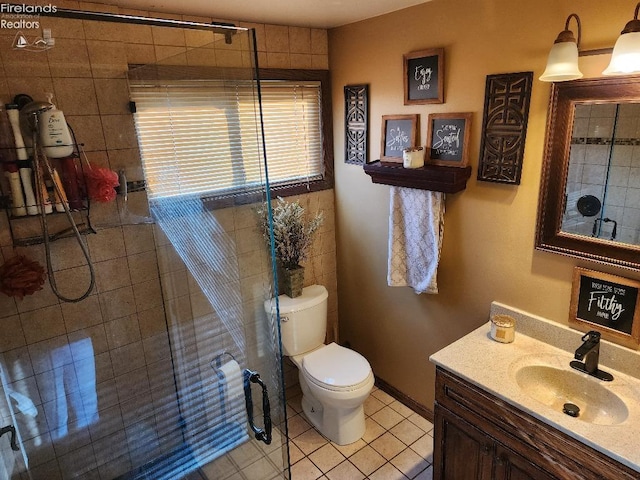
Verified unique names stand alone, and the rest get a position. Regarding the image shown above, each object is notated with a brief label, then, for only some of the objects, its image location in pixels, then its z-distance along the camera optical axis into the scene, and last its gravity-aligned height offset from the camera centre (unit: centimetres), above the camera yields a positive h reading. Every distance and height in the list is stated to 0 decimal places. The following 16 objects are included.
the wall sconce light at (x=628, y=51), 134 +23
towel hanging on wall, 231 -60
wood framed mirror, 161 -19
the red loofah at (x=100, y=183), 191 -17
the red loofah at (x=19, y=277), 177 -54
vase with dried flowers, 263 -65
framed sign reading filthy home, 169 -75
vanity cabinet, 146 -122
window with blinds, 165 +2
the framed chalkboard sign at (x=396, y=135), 240 -2
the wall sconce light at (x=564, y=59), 150 +23
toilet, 243 -139
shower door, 177 -75
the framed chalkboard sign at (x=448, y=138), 213 -4
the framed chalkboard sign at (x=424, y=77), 219 +29
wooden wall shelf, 211 -24
